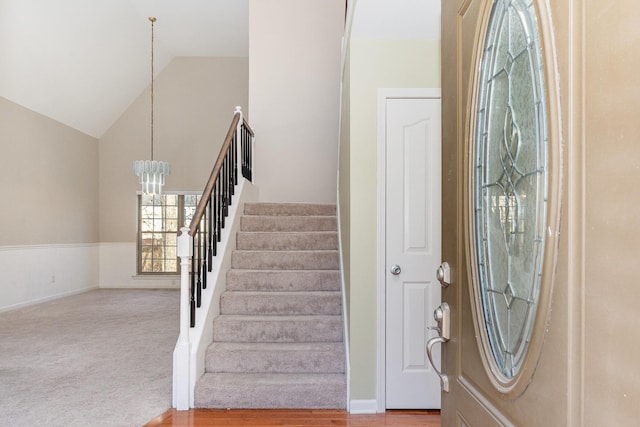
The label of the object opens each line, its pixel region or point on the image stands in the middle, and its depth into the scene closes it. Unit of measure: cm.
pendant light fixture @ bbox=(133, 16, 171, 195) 679
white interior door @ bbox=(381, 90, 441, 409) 308
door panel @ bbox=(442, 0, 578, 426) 65
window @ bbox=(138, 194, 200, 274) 895
